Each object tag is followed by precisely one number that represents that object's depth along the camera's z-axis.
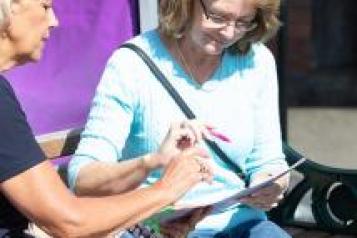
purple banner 5.90
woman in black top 3.83
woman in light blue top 4.85
